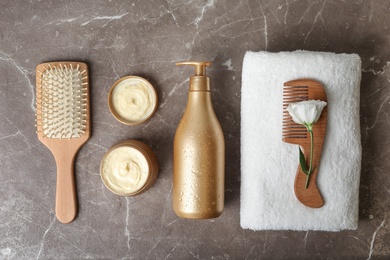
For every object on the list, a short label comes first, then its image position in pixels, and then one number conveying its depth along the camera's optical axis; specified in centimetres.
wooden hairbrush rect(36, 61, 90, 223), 89
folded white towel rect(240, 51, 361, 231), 84
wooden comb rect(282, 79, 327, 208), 83
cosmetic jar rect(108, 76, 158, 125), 89
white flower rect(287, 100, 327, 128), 79
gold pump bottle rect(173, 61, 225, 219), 83
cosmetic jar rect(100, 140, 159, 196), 85
